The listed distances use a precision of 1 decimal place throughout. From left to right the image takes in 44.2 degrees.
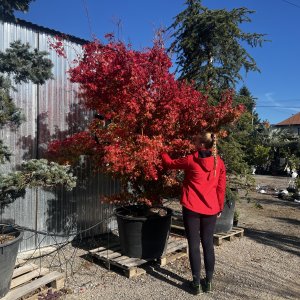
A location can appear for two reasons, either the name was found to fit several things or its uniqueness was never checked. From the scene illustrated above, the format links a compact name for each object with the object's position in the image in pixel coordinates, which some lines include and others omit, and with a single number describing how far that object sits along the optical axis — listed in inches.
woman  173.2
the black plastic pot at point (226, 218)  271.9
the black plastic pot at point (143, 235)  205.3
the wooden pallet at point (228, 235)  258.6
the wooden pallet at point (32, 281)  157.6
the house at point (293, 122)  2078.0
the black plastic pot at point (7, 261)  147.6
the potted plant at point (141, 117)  191.5
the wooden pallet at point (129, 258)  194.9
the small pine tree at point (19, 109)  147.5
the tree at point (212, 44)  297.3
